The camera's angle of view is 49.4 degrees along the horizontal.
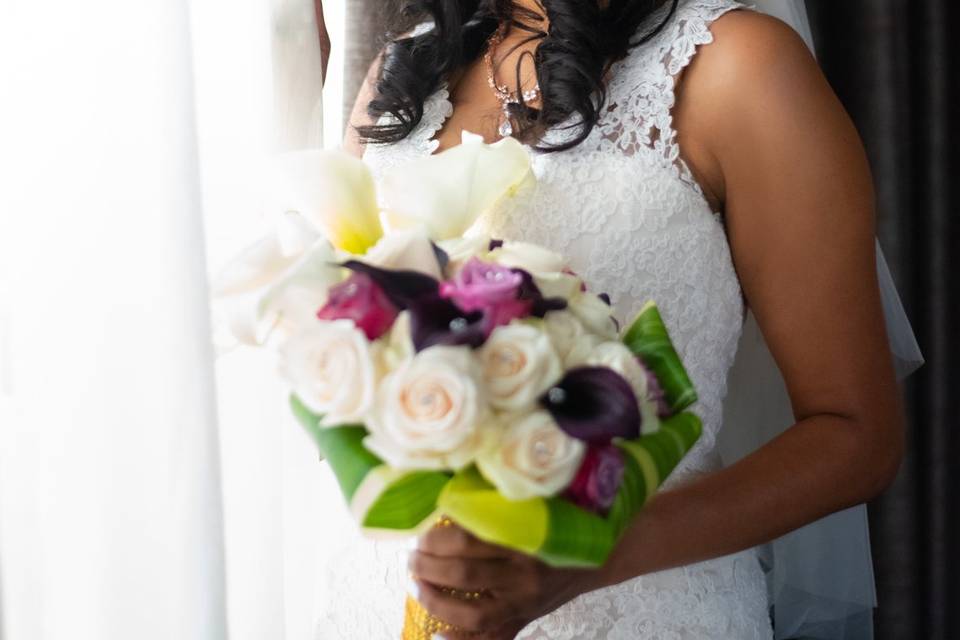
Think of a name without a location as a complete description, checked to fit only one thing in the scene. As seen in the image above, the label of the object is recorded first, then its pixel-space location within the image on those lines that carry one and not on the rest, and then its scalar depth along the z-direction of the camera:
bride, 1.06
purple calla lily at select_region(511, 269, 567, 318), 0.71
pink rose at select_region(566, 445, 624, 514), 0.66
